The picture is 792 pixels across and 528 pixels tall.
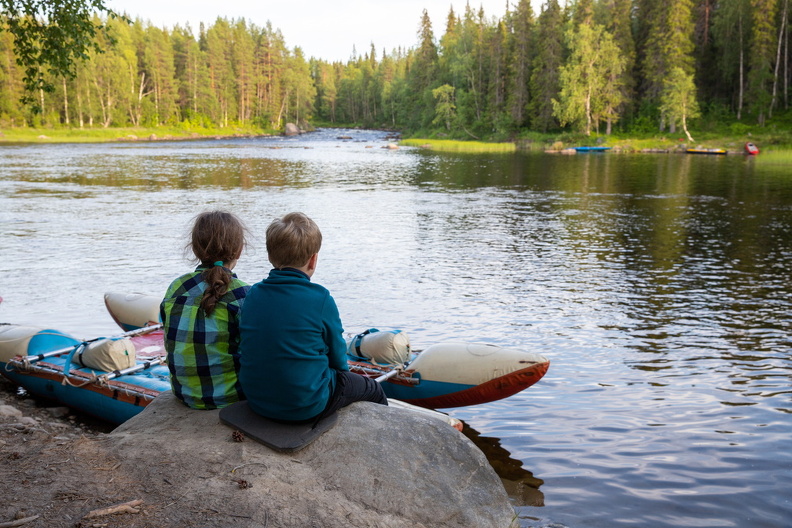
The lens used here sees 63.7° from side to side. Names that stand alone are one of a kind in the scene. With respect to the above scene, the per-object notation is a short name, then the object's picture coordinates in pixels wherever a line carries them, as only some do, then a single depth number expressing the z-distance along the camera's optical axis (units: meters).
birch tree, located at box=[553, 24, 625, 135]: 61.53
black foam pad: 3.84
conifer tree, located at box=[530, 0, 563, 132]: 66.88
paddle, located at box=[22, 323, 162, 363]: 7.18
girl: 4.09
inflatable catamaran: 6.35
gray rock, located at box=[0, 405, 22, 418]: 6.10
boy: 3.69
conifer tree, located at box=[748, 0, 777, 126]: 54.53
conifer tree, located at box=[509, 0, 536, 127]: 69.69
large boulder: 3.44
